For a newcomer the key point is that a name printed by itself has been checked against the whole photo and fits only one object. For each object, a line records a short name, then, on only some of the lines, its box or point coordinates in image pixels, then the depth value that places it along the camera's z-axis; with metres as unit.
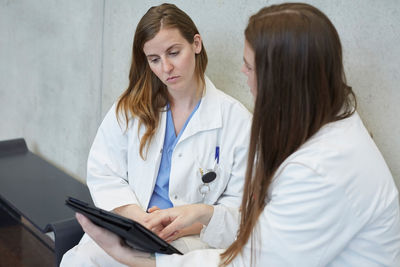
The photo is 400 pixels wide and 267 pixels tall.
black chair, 2.04
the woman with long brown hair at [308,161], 1.13
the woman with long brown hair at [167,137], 1.78
